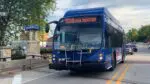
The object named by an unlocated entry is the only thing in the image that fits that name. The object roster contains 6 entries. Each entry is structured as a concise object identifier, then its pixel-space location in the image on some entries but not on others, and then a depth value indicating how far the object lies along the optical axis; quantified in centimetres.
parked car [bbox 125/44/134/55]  2646
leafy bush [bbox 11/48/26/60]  1351
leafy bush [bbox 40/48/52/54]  1869
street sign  1414
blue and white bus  804
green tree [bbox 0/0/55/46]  1251
